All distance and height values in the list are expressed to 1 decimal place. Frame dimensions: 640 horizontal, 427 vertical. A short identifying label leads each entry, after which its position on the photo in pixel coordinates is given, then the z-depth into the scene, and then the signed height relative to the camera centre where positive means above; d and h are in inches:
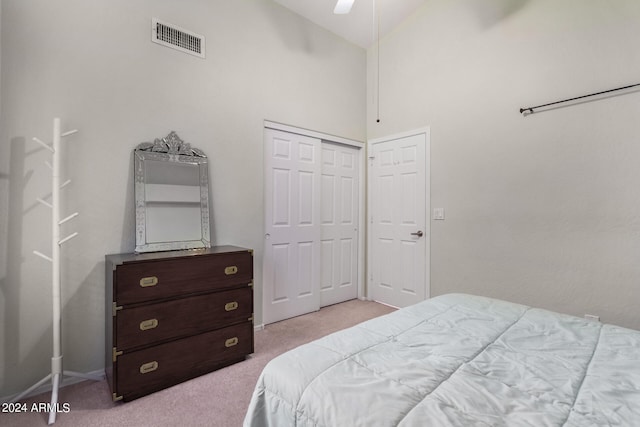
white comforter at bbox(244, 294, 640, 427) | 30.6 -20.6
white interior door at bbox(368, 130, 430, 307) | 130.5 -2.7
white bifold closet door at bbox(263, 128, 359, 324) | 121.9 -5.0
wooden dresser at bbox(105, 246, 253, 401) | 70.9 -27.4
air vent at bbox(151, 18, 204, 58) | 92.2 +57.1
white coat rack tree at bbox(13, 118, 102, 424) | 70.2 -11.1
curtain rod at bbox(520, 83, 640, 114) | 83.8 +35.5
